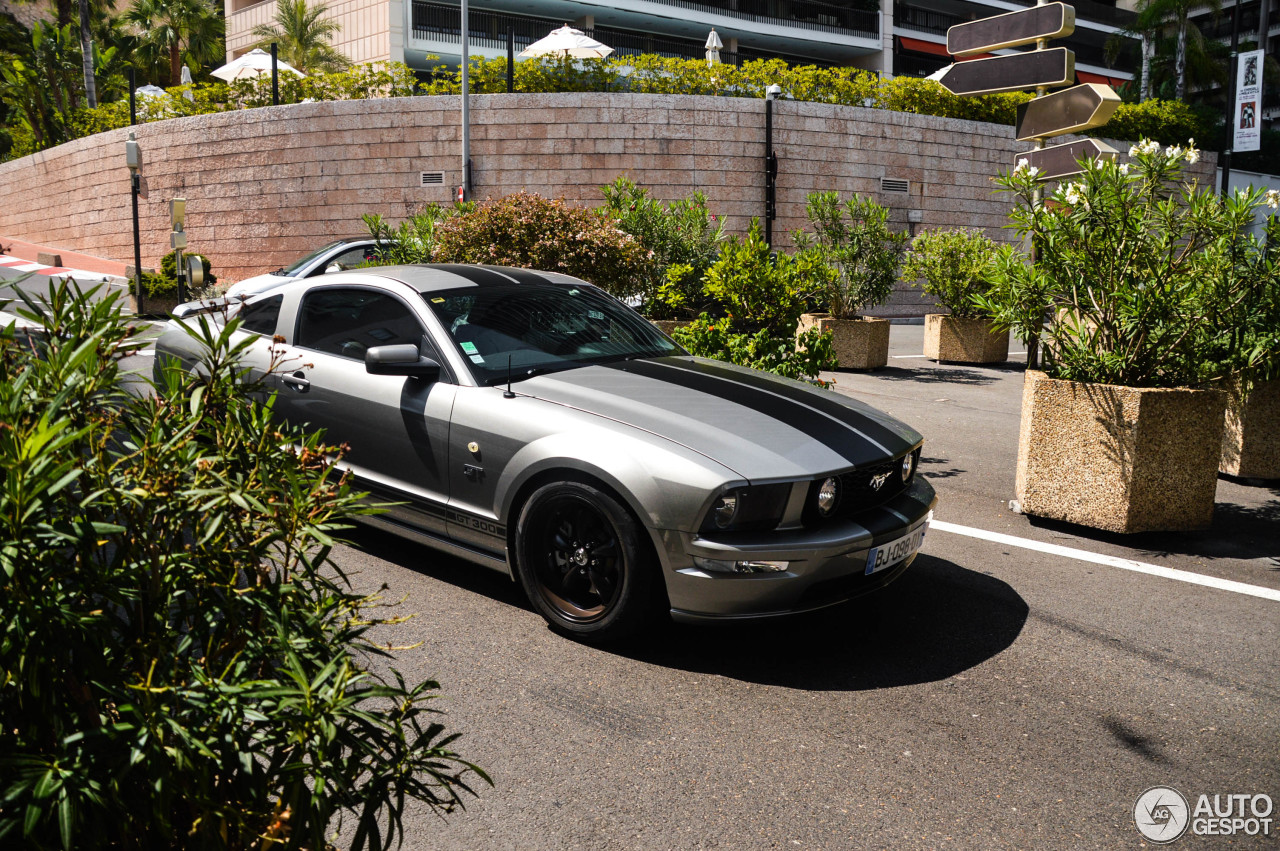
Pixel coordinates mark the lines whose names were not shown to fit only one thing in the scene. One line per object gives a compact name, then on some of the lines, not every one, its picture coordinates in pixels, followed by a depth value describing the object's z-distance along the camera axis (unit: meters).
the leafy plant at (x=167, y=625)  1.42
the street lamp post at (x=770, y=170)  24.67
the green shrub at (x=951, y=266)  15.02
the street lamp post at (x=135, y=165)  21.20
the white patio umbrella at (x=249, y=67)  27.31
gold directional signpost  8.37
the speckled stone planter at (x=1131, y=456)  5.76
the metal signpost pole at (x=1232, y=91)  25.70
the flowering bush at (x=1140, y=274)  5.97
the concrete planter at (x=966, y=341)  14.77
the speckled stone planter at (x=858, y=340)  13.84
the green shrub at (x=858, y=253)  14.46
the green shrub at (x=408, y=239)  10.62
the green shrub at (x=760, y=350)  6.85
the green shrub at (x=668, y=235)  10.13
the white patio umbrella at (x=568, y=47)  26.39
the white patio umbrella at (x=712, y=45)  28.84
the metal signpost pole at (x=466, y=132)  23.27
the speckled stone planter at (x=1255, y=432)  7.21
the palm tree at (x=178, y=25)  44.69
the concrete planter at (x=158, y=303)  21.77
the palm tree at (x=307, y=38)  39.56
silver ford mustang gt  3.89
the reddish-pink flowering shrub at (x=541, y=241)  9.44
